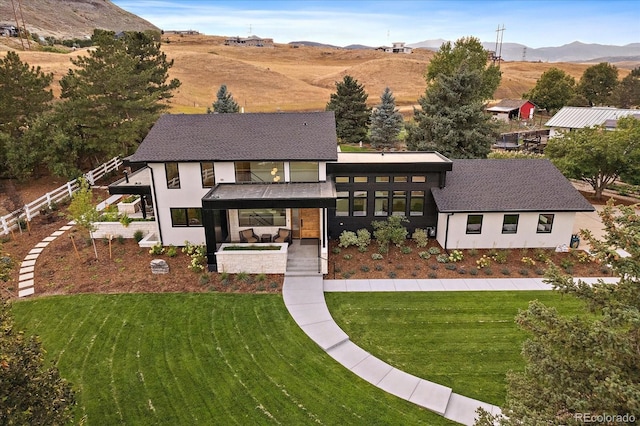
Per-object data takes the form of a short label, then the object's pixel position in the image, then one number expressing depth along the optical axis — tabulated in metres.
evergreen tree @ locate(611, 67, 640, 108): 63.81
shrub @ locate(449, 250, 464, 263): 19.02
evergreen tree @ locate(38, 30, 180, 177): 28.55
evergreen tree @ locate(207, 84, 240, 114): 42.06
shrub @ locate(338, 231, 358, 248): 20.05
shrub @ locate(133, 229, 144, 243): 20.69
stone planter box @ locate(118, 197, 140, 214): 22.91
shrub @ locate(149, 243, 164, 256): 19.27
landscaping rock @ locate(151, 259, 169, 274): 17.56
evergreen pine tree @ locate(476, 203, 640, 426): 5.39
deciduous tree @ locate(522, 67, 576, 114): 73.12
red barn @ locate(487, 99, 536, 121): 68.62
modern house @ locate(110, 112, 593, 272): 18.78
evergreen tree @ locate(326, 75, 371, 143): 43.34
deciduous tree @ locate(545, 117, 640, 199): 25.42
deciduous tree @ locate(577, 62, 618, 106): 72.19
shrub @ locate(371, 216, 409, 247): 19.73
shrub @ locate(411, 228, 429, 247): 20.20
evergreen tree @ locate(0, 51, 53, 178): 27.50
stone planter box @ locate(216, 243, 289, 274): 17.47
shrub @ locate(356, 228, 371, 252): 19.94
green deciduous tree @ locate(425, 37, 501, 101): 49.66
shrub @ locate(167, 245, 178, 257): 18.94
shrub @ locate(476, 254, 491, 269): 18.47
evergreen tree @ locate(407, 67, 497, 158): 31.30
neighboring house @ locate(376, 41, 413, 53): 198.73
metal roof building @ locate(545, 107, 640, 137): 42.19
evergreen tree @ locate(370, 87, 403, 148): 41.00
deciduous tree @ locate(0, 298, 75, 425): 6.46
